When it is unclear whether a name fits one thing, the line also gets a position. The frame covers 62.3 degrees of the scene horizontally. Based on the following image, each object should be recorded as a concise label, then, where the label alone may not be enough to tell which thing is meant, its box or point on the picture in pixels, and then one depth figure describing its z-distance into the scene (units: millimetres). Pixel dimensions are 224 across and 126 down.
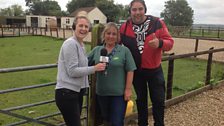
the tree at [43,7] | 55055
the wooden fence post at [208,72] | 4348
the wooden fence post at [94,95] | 2243
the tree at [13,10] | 67935
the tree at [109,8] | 40622
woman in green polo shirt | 1934
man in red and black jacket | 2093
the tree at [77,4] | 47952
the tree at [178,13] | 45608
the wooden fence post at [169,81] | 3449
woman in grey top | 1656
